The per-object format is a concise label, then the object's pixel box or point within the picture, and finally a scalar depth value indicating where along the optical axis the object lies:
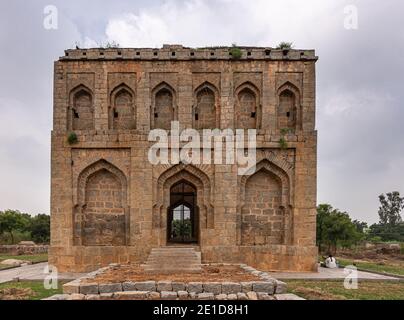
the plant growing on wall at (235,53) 16.25
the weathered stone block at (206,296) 8.66
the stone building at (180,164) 15.52
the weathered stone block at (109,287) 9.08
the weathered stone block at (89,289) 9.00
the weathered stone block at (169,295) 8.80
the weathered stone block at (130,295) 8.73
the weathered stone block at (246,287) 9.23
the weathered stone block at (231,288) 9.21
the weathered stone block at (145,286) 9.23
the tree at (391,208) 58.88
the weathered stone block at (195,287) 9.23
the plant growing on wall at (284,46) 16.70
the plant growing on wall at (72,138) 15.72
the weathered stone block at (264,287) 9.22
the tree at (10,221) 31.27
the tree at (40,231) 34.66
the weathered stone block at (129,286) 9.20
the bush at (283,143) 15.77
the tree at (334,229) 24.45
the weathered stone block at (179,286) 9.28
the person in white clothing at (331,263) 16.91
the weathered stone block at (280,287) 9.26
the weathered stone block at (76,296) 8.66
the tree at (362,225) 54.72
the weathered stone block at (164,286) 9.27
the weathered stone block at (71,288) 9.00
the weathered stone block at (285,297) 8.63
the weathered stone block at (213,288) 9.20
